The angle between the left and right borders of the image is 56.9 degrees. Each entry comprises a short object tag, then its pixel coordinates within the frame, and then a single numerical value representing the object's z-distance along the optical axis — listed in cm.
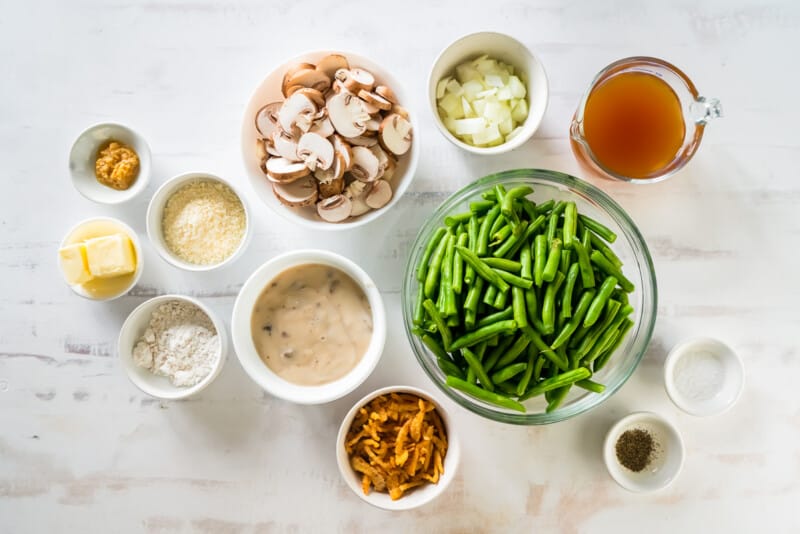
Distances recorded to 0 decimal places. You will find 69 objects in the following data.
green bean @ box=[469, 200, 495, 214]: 60
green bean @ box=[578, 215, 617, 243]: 59
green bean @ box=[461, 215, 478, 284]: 58
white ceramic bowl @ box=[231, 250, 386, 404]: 63
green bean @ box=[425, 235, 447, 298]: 59
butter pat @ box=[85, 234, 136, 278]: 65
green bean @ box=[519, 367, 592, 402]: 57
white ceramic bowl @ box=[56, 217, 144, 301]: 67
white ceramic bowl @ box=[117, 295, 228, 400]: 65
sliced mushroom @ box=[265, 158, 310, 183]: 61
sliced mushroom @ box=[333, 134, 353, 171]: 61
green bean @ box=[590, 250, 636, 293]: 58
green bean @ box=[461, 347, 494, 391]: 58
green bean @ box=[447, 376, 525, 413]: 59
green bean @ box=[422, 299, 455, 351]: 58
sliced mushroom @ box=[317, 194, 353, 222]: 63
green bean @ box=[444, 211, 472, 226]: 61
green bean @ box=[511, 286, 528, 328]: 56
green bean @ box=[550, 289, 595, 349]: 57
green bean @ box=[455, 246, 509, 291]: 57
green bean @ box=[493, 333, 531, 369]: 58
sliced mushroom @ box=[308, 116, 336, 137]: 62
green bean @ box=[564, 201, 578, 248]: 57
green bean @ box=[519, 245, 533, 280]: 57
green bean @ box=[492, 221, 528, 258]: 58
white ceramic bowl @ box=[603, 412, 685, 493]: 67
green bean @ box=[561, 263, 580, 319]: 57
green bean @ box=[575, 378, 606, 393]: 60
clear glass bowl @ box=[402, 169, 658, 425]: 61
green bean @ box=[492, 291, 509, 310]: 57
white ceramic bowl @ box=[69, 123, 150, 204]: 67
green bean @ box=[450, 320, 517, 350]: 56
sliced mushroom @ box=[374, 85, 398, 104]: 62
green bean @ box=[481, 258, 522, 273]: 58
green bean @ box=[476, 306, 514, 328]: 57
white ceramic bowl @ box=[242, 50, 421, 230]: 63
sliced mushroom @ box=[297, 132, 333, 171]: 61
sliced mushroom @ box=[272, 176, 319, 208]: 62
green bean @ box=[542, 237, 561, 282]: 57
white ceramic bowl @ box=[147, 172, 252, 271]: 65
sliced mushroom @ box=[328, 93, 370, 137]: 61
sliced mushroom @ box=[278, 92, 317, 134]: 61
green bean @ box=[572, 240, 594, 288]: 57
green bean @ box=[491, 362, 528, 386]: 58
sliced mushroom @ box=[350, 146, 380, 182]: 62
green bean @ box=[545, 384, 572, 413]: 59
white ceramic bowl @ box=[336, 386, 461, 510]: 64
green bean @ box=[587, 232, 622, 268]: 59
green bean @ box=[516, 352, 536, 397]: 59
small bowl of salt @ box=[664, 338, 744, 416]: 67
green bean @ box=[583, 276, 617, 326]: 57
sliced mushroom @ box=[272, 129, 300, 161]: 62
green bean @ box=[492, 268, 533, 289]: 57
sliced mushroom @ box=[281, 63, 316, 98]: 63
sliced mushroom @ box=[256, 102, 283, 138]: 64
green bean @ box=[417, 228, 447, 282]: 61
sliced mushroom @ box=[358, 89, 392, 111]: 61
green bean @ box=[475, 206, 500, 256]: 58
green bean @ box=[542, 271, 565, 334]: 57
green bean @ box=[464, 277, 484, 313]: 57
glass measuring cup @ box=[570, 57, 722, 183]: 63
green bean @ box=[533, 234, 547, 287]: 57
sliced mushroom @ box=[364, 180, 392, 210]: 63
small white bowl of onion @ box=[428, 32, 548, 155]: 64
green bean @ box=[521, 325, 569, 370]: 57
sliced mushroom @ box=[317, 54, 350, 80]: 63
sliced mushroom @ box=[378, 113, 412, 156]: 62
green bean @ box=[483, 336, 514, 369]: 58
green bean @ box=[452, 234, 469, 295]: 57
